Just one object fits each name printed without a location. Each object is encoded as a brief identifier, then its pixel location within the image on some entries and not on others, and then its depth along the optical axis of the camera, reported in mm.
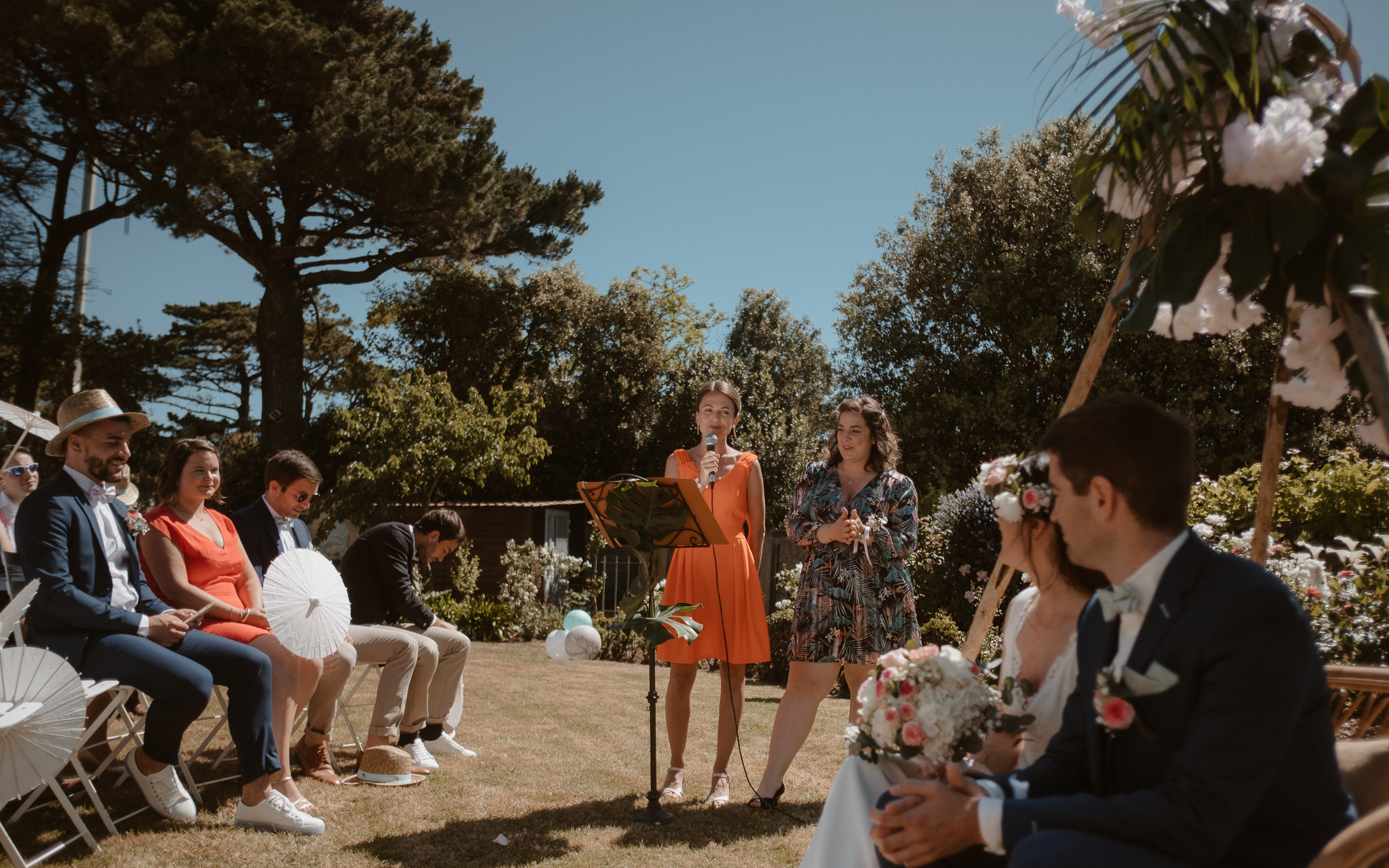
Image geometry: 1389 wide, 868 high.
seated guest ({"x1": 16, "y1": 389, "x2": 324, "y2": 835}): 3865
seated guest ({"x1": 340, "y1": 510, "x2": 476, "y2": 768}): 5316
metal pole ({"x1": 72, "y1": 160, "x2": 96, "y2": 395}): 16797
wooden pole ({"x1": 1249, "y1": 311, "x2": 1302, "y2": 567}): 2320
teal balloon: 11398
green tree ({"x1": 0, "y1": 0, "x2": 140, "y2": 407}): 14422
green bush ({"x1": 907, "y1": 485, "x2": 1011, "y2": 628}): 10055
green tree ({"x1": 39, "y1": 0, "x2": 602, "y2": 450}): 14797
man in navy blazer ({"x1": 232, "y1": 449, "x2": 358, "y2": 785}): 5020
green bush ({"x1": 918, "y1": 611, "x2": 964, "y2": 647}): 8961
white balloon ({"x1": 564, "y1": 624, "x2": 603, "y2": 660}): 10445
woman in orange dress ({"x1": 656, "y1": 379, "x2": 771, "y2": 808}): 4785
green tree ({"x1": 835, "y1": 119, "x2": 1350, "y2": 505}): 14648
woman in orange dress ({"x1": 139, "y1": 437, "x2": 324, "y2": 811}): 4438
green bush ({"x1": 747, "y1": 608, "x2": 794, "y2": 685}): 10008
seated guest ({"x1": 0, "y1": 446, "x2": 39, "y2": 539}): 6789
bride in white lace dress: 2221
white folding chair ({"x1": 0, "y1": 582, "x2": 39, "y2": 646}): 3250
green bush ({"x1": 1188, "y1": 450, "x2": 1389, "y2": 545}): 8141
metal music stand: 4180
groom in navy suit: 1605
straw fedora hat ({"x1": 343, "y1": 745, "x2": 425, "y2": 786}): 4906
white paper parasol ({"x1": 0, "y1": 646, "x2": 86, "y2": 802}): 3281
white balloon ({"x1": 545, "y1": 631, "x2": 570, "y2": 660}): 10383
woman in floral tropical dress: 4598
